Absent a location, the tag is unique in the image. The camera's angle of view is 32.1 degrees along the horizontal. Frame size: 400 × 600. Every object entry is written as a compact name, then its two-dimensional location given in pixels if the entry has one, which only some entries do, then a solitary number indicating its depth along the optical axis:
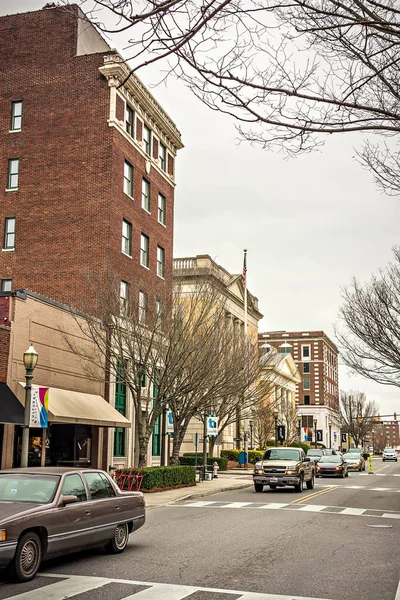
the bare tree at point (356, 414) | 105.77
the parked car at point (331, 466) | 41.09
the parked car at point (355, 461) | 54.53
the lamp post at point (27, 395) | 16.95
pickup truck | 26.67
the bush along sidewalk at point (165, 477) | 24.72
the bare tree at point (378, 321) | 31.23
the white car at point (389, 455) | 97.38
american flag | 43.80
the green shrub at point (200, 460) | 43.14
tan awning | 23.12
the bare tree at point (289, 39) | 6.07
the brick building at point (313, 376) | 112.06
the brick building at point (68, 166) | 31.66
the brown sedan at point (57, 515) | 8.95
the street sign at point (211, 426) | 32.75
